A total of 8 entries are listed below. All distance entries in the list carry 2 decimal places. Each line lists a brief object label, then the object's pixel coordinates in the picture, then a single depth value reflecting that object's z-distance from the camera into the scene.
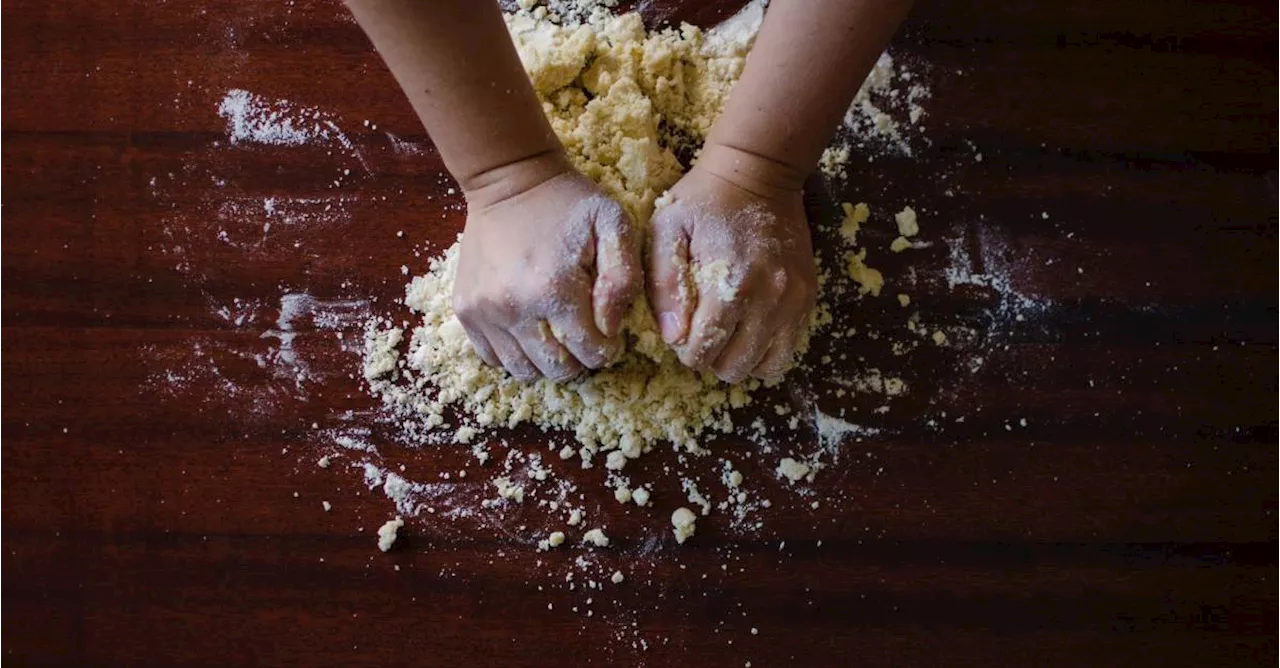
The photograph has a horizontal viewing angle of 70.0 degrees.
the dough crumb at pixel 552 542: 0.68
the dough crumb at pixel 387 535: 0.68
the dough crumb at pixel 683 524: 0.68
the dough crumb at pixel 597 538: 0.68
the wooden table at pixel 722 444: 0.68
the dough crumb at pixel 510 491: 0.69
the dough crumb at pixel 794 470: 0.69
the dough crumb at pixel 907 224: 0.73
